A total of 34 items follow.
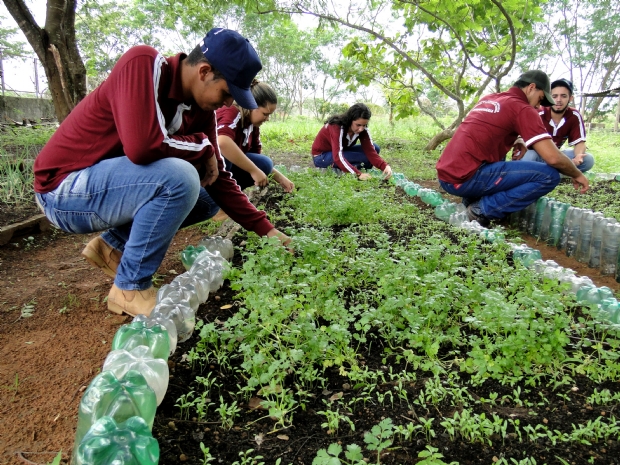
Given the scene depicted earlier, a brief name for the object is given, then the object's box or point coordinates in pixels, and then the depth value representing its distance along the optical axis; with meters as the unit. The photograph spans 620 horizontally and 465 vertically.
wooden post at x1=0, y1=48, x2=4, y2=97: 11.28
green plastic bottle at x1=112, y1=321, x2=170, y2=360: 1.63
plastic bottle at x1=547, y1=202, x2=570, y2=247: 3.74
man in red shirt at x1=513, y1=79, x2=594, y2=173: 5.34
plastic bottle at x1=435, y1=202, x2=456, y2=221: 4.17
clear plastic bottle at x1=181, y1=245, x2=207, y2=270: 2.78
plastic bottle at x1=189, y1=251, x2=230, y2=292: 2.43
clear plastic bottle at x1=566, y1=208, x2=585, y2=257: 3.54
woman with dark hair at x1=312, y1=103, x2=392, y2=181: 5.48
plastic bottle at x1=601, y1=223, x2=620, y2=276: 3.12
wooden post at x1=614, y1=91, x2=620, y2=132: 17.73
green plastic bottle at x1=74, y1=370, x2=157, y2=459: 1.21
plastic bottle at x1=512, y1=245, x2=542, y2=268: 2.84
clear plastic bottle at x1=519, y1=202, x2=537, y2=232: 4.15
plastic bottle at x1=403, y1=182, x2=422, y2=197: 5.14
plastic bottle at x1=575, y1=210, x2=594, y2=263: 3.38
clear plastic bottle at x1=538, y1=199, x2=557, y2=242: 3.90
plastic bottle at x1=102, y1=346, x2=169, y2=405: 1.45
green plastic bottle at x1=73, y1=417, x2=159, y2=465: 1.03
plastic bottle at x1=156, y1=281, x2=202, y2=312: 2.10
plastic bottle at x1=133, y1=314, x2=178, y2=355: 1.81
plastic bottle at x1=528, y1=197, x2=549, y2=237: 4.04
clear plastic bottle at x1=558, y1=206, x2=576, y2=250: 3.62
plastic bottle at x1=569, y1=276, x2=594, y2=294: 2.43
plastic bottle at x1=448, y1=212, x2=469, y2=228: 3.91
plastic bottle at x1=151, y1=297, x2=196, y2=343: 1.95
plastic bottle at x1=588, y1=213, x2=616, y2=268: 3.26
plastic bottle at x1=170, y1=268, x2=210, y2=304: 2.23
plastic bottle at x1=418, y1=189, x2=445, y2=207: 4.62
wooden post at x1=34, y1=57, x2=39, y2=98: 12.88
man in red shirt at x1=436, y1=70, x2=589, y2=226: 3.60
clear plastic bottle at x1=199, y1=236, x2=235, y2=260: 2.96
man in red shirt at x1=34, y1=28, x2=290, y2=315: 1.95
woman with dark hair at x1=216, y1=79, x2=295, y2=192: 3.52
